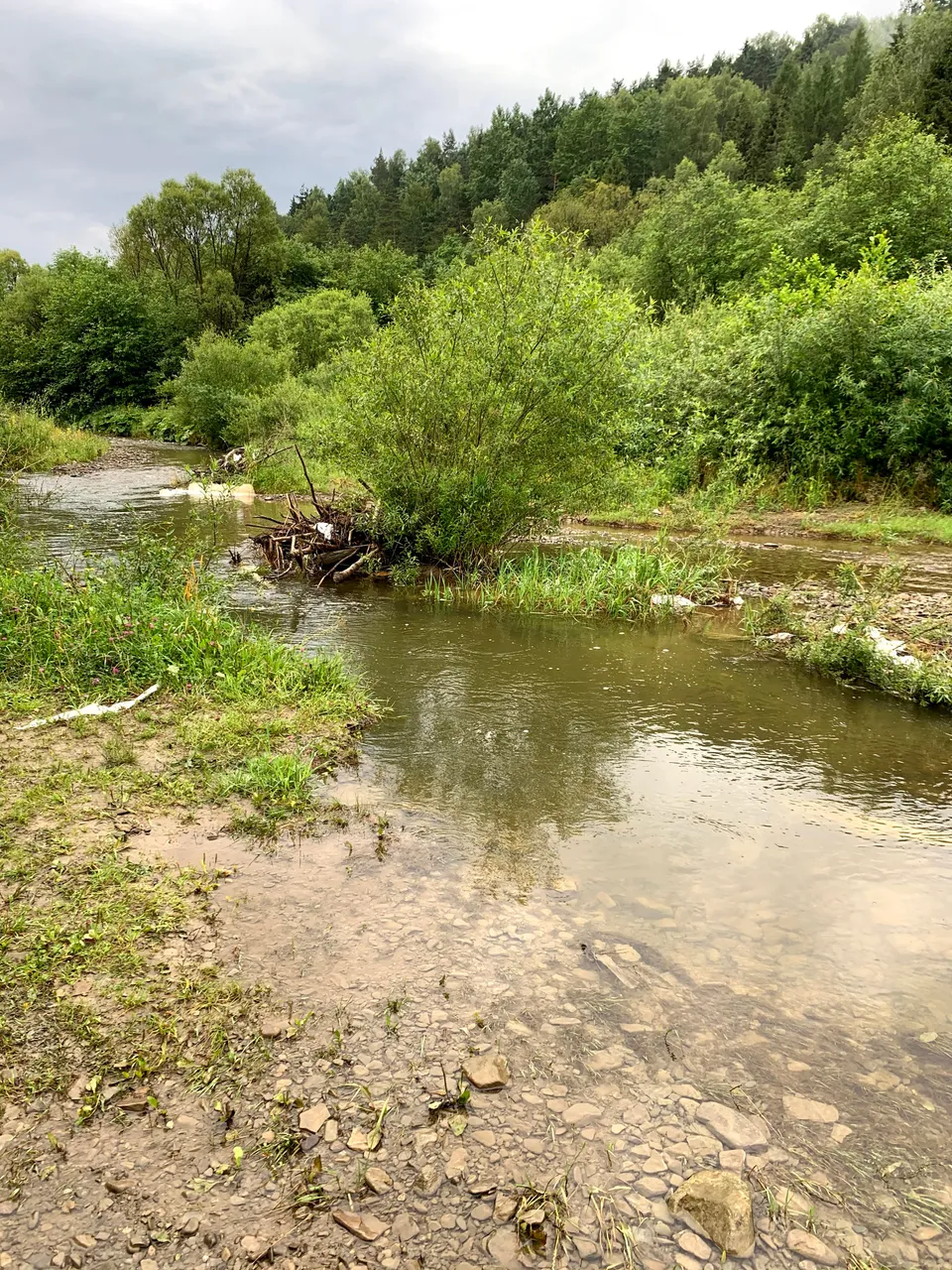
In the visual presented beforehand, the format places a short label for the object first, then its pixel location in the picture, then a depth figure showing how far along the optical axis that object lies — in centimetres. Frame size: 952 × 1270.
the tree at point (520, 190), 8550
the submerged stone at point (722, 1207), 263
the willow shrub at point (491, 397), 1274
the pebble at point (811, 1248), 259
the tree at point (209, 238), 6825
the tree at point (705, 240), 3725
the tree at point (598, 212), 6619
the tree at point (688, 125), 8292
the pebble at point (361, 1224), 260
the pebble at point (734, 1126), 305
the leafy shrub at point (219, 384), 3394
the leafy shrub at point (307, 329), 4403
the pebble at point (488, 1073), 327
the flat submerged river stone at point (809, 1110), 320
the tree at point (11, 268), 7245
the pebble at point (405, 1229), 262
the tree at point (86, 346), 5203
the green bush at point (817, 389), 1875
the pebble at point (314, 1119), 301
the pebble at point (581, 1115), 310
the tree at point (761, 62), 11662
